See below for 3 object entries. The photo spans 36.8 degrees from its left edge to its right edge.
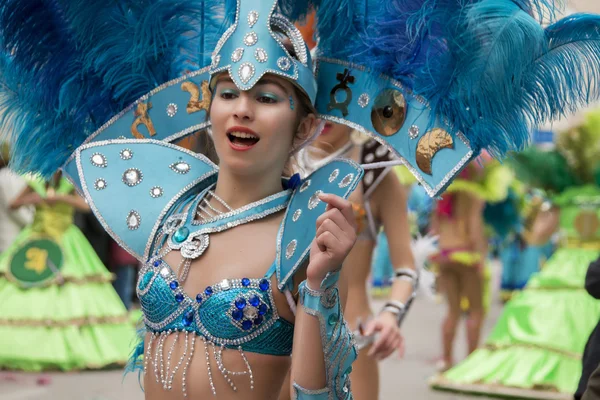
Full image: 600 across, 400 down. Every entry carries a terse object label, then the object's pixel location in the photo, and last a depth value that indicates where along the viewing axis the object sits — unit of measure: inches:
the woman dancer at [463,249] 323.0
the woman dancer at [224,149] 92.6
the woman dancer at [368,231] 150.7
